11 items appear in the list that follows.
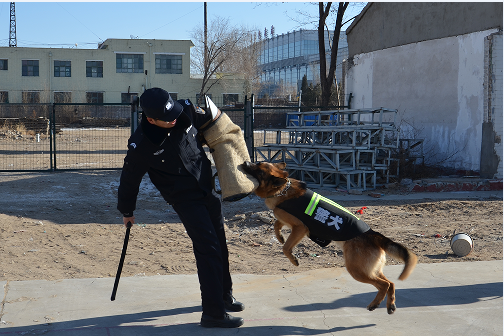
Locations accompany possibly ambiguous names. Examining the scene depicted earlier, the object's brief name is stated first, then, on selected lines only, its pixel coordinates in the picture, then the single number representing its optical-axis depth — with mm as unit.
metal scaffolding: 10445
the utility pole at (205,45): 41469
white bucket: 5680
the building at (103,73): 45531
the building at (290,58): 69750
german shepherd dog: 3781
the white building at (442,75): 11180
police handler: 3447
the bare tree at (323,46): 15797
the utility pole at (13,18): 73500
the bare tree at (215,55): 43125
